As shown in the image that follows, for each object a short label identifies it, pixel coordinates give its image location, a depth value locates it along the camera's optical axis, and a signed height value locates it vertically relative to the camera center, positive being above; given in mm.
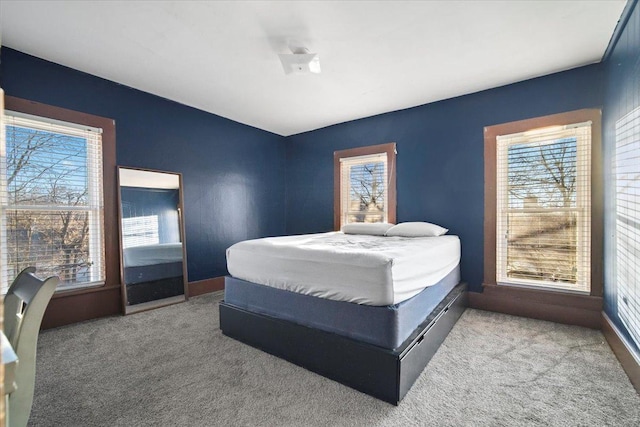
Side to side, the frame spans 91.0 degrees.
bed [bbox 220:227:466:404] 1926 -708
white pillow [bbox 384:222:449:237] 3370 -265
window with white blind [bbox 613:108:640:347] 2029 -125
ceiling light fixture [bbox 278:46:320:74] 2621 +1246
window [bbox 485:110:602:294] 2994 +13
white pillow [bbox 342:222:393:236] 3729 -261
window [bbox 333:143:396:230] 4199 +313
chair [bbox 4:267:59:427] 1309 -572
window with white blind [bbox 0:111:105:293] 2742 +106
